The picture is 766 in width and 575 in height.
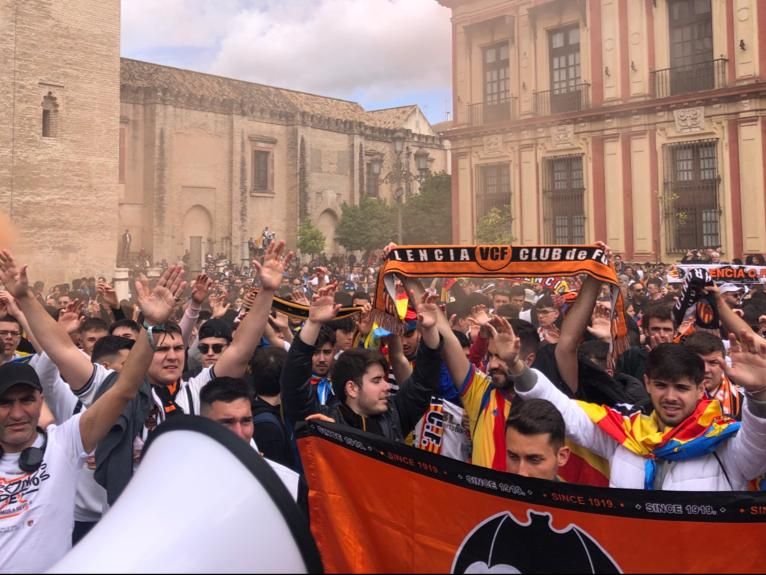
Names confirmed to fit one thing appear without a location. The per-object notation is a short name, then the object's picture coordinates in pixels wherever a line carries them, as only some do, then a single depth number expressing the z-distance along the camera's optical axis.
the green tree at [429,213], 38.94
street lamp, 21.80
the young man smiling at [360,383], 3.87
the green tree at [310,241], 42.66
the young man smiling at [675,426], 2.78
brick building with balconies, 22.16
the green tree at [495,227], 25.38
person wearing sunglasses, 5.44
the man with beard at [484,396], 3.75
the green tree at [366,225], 44.44
